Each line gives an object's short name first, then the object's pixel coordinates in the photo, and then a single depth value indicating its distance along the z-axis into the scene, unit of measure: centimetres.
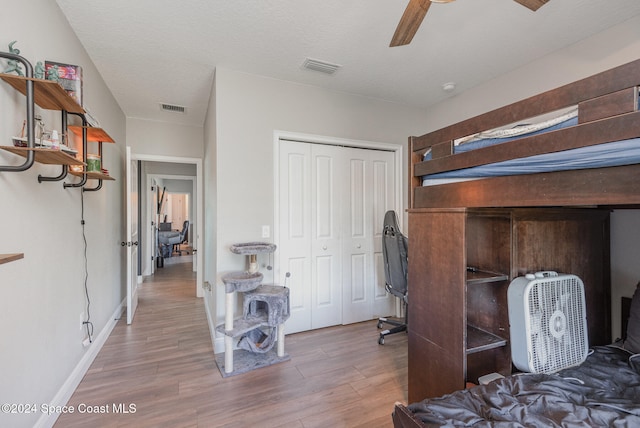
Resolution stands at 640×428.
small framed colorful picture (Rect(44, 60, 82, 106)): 166
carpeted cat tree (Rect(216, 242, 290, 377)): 232
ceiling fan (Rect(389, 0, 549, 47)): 142
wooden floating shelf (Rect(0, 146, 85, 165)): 126
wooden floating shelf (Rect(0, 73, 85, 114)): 127
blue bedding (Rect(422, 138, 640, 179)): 92
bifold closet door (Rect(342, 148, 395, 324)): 331
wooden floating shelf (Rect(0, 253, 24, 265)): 106
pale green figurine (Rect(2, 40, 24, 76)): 128
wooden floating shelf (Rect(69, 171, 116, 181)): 197
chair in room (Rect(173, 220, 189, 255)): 881
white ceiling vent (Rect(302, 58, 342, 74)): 258
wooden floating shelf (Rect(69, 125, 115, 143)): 211
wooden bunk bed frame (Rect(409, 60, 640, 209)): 94
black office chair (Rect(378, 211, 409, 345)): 279
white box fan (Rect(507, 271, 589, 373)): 146
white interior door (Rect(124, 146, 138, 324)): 320
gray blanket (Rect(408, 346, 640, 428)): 105
